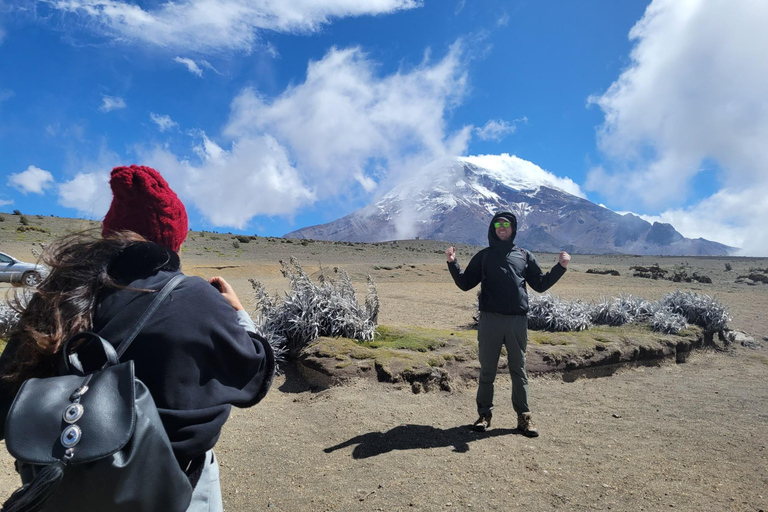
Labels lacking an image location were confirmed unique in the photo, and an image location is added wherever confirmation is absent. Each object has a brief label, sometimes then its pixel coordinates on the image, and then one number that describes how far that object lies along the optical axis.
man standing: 4.19
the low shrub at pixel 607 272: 28.42
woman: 1.28
